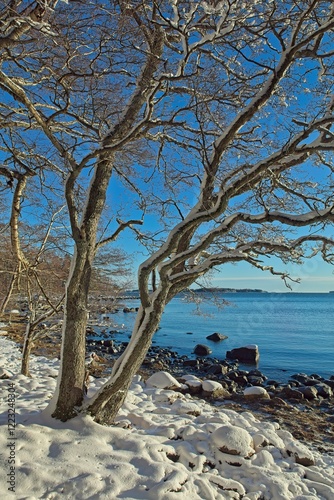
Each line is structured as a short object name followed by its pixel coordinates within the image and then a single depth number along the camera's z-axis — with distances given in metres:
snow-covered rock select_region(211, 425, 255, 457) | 4.39
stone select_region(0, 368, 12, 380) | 7.25
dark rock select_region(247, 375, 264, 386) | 11.44
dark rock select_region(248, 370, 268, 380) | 12.62
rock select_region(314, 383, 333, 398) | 10.21
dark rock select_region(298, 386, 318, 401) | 9.84
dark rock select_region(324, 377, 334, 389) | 11.46
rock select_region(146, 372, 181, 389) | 8.91
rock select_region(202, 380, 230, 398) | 9.20
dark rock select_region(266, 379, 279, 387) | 11.68
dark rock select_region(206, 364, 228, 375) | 12.80
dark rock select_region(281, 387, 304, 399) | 9.80
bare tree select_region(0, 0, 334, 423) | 3.55
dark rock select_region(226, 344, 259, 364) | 15.68
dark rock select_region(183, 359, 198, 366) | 14.44
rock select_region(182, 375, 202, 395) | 9.30
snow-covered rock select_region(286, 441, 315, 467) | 4.77
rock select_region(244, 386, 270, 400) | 9.31
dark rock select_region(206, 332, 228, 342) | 21.91
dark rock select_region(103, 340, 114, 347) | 18.80
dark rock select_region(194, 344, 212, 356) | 17.50
